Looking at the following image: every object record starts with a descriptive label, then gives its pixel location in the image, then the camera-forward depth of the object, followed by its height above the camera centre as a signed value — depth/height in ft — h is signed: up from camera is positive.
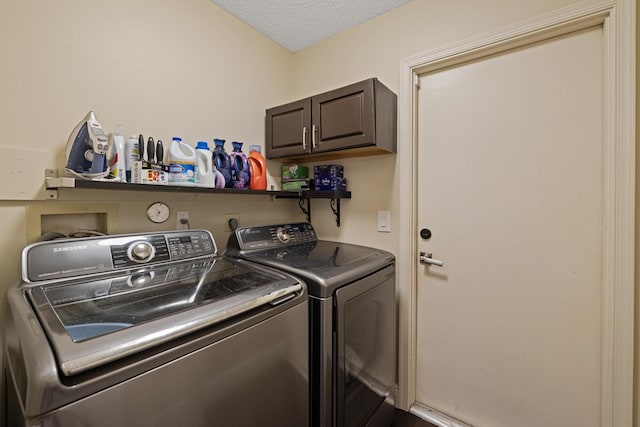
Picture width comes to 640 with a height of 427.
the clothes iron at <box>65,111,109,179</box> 3.70 +0.83
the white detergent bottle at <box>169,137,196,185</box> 4.63 +0.79
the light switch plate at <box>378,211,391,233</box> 6.07 -0.24
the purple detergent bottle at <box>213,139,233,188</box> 5.57 +0.98
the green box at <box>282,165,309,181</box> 6.82 +0.93
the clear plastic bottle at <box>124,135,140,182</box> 4.33 +0.88
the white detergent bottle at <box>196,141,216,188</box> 4.94 +0.75
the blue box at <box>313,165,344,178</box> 6.33 +0.89
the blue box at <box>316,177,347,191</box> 6.32 +0.60
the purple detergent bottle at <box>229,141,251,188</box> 5.79 +0.88
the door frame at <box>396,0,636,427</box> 3.87 +0.42
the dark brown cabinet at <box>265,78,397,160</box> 5.23 +1.76
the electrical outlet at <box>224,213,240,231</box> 6.10 -0.17
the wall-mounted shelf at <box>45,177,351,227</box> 3.63 +0.35
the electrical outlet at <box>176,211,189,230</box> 5.32 -0.18
